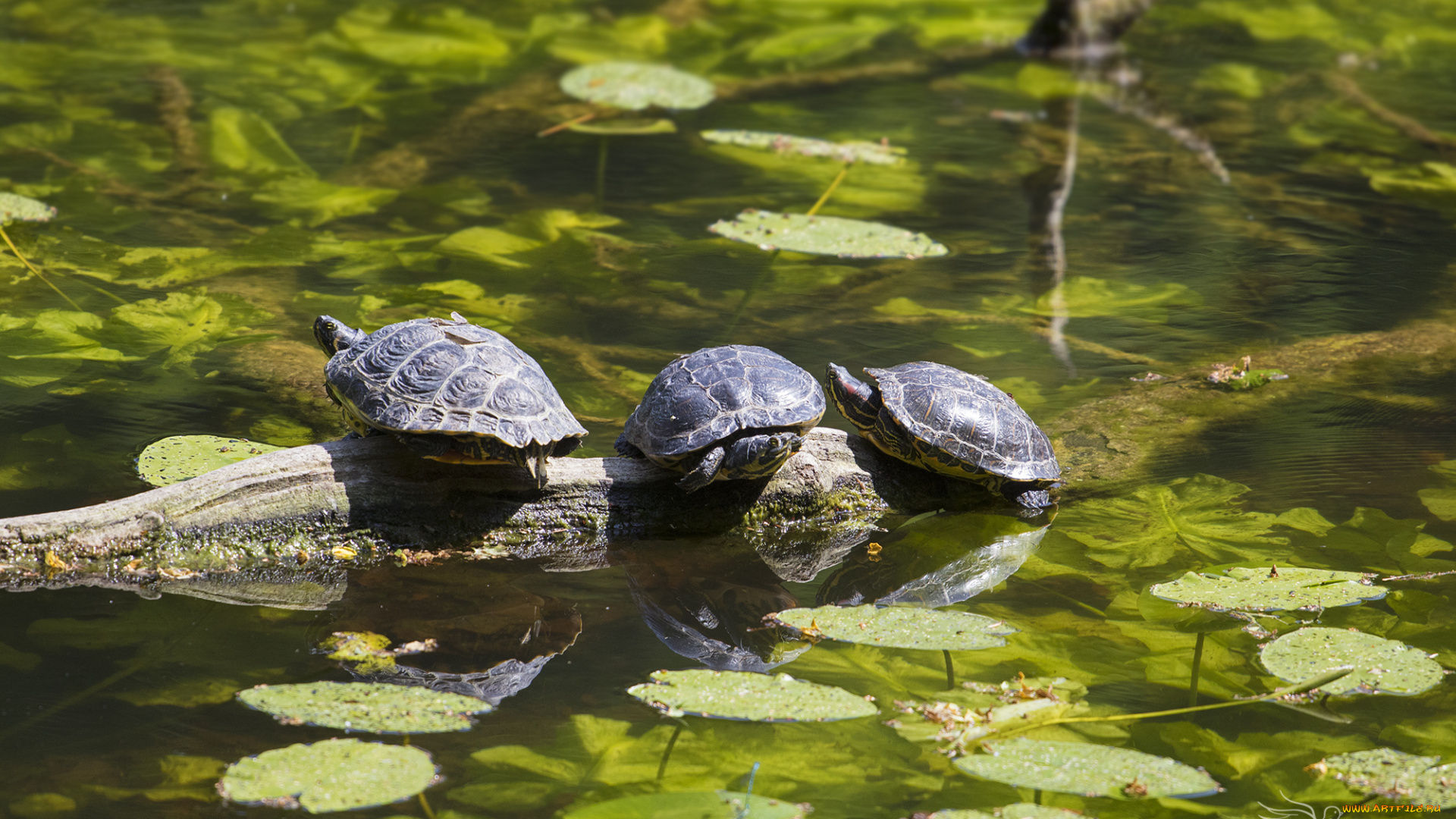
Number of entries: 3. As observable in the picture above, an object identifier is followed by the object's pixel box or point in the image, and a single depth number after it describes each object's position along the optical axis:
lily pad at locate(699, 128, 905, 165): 15.66
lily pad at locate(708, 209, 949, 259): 12.03
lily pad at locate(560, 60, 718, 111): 17.09
